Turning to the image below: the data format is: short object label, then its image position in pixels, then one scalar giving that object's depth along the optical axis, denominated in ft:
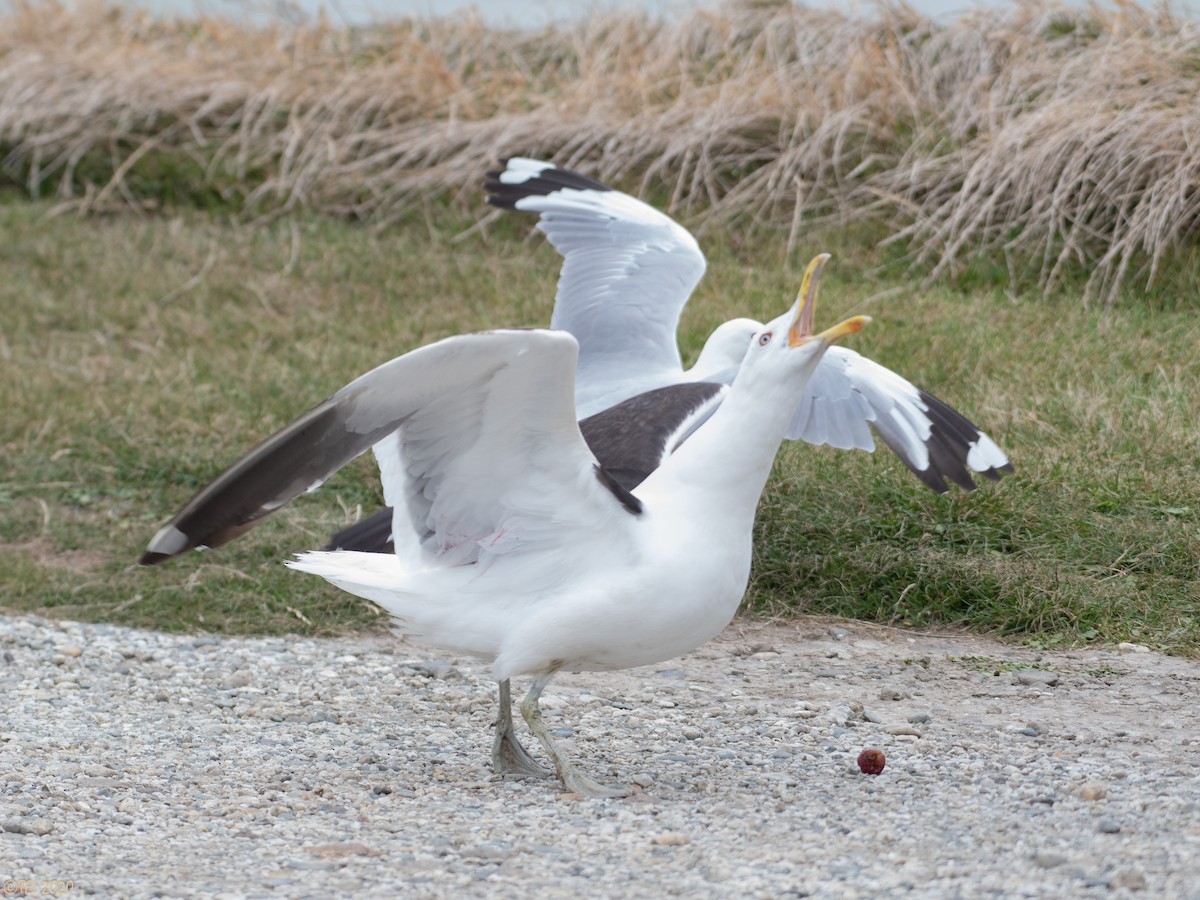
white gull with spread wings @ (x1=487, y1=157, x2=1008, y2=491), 32.96
